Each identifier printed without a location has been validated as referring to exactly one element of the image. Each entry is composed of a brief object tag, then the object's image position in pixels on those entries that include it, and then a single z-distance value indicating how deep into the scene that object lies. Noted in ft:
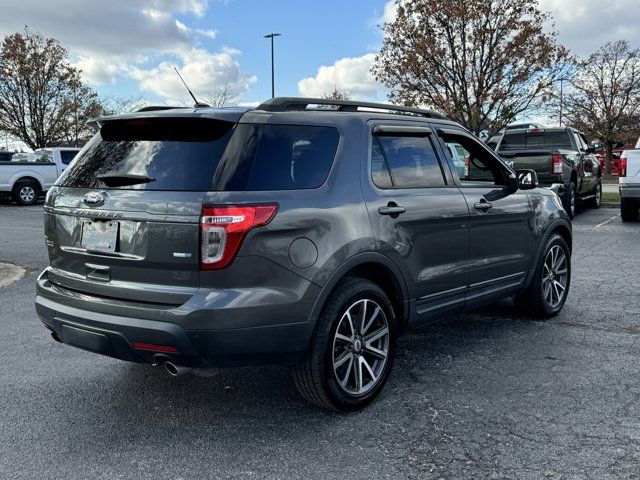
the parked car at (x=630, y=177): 39.17
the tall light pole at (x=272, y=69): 116.98
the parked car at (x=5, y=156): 89.45
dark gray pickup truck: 40.37
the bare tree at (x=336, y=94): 131.48
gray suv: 10.35
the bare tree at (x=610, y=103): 113.29
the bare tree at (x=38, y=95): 106.32
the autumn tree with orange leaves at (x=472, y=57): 69.31
